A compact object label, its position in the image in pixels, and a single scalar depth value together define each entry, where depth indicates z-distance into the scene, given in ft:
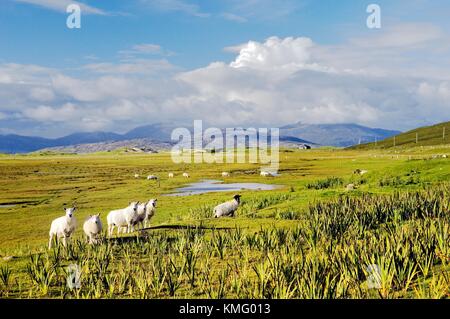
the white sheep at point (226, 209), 88.69
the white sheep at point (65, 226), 60.13
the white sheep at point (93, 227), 58.85
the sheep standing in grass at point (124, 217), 71.41
